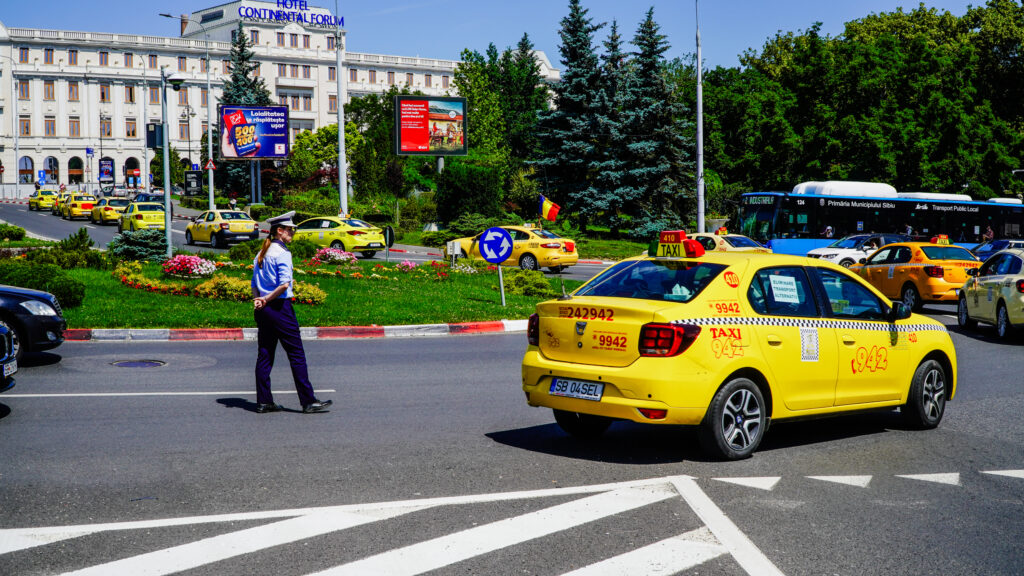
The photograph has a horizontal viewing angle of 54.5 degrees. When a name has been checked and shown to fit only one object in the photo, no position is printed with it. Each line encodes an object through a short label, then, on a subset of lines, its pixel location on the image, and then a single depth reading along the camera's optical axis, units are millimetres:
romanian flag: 46081
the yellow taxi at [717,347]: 7242
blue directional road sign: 19625
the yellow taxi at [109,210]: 54938
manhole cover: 13086
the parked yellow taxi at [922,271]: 20859
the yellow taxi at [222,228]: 40938
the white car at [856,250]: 34438
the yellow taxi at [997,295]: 16438
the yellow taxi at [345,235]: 34719
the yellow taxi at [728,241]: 27594
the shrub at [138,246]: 27078
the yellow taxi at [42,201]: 69875
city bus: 40531
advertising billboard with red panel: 54688
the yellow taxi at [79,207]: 58969
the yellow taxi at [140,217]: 45719
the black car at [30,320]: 12594
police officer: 9391
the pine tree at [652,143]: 51500
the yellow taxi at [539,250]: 30797
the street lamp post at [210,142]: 58956
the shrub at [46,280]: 16672
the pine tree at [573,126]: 54250
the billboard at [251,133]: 65500
